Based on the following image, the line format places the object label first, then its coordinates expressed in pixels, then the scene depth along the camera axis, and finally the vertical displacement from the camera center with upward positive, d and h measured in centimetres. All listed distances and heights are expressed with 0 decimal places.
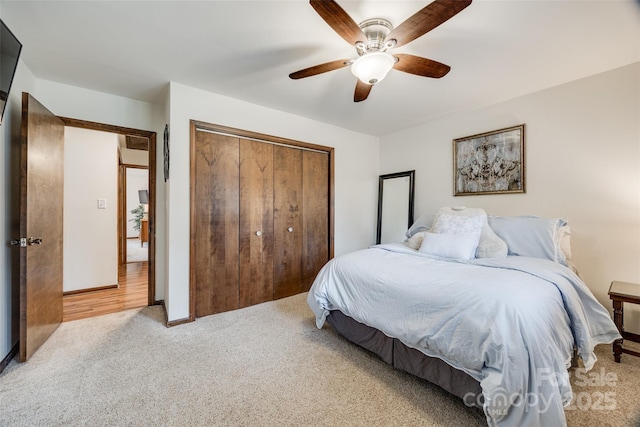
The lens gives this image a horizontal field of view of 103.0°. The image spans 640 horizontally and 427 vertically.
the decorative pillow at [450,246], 212 -28
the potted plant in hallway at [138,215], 748 -12
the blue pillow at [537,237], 212 -21
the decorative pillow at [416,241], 260 -29
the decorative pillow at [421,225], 298 -14
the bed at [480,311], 114 -57
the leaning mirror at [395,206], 375 +11
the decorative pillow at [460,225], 229 -11
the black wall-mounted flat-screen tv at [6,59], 148 +93
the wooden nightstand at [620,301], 179 -62
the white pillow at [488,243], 218 -26
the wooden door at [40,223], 185 -10
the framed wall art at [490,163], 276 +59
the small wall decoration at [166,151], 257 +62
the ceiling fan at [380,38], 125 +102
